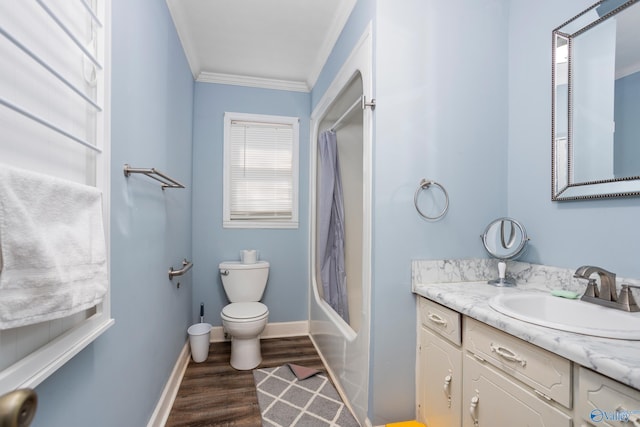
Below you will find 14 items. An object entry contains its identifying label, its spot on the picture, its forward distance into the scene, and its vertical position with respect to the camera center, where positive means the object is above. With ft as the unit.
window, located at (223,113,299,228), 9.22 +1.31
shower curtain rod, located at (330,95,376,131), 4.87 +1.85
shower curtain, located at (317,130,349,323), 7.86 -0.37
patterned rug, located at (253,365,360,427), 5.54 -3.90
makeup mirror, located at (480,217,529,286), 4.88 -0.45
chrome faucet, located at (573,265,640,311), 3.41 -0.91
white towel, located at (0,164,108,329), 1.84 -0.28
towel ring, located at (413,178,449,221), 4.93 +0.32
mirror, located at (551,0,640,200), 3.69 +1.55
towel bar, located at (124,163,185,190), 3.84 +0.54
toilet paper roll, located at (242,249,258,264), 8.85 -1.33
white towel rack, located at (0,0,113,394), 2.02 +0.80
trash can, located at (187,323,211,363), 7.62 -3.40
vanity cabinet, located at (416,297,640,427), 2.44 -1.77
